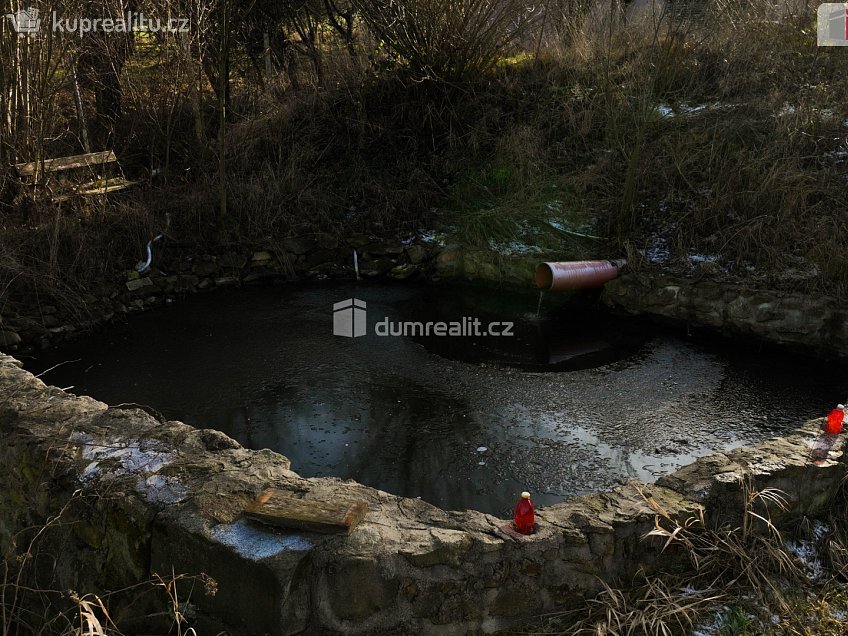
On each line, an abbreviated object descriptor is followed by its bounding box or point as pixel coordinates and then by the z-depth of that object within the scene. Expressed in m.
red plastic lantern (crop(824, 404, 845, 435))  4.38
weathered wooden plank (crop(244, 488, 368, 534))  2.97
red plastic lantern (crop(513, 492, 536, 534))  3.22
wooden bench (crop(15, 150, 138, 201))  8.56
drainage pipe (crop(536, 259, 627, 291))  7.99
